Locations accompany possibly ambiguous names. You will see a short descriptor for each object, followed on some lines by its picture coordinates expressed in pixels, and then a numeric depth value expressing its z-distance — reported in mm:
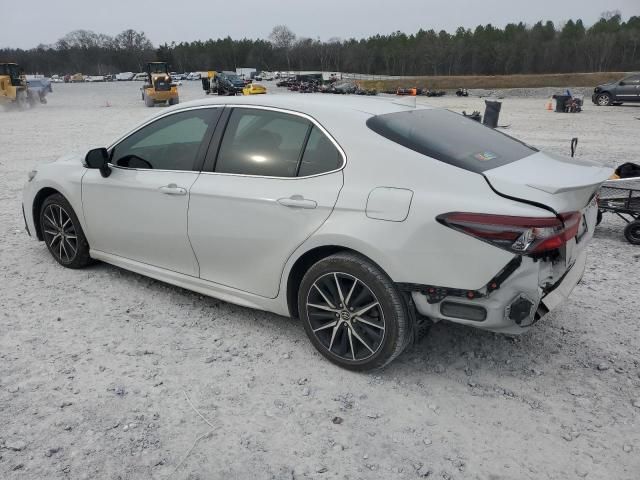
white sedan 2713
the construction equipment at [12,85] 26625
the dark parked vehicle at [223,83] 38862
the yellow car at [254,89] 29734
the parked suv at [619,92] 25719
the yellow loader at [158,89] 28156
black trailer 5609
